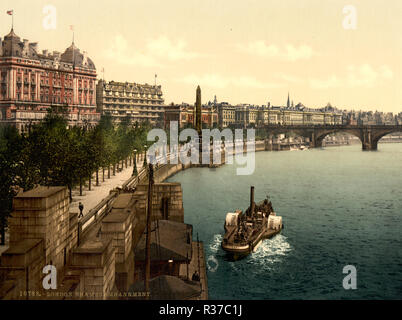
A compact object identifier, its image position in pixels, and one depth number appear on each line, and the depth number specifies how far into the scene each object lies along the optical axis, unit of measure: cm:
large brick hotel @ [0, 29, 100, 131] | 8469
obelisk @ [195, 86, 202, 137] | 8159
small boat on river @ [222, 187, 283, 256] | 3608
